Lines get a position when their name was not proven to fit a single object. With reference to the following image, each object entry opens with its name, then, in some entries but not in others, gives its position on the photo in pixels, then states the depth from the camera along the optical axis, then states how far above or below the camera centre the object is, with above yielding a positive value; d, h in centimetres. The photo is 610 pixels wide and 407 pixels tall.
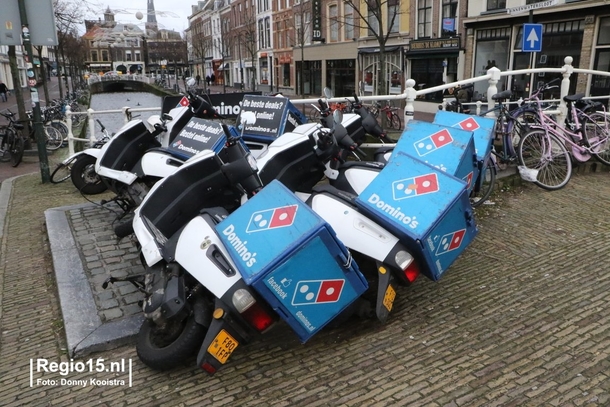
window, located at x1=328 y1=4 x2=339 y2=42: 3080 +315
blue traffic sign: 969 +68
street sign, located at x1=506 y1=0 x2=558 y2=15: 1012 +137
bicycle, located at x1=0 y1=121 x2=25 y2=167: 1095 -134
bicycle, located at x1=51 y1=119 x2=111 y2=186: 705 -117
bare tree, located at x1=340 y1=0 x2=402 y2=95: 2398 +305
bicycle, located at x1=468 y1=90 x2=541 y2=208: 652 -69
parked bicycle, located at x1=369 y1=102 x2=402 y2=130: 1363 -117
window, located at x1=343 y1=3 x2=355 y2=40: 2856 +315
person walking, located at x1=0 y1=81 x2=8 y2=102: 3206 -49
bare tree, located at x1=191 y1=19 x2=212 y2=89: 5500 +512
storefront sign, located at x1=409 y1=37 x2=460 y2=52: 2100 +130
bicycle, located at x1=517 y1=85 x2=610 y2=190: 652 -99
